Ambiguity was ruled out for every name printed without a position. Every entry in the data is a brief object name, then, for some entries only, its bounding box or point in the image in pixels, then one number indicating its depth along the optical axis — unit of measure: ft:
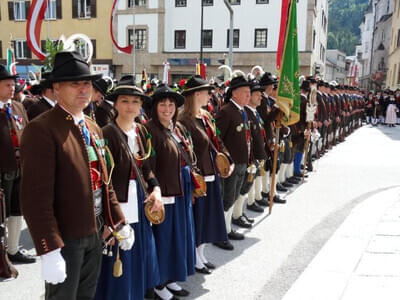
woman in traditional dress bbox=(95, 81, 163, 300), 10.37
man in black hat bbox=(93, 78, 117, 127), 17.38
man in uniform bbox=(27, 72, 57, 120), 17.42
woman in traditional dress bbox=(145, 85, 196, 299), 12.29
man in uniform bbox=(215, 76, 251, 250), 17.51
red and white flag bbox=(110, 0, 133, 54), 46.89
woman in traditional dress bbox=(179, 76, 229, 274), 14.51
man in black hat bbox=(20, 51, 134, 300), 7.52
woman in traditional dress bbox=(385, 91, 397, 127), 75.20
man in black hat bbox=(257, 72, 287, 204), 22.69
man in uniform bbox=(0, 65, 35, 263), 14.97
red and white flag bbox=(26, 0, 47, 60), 33.09
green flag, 20.94
